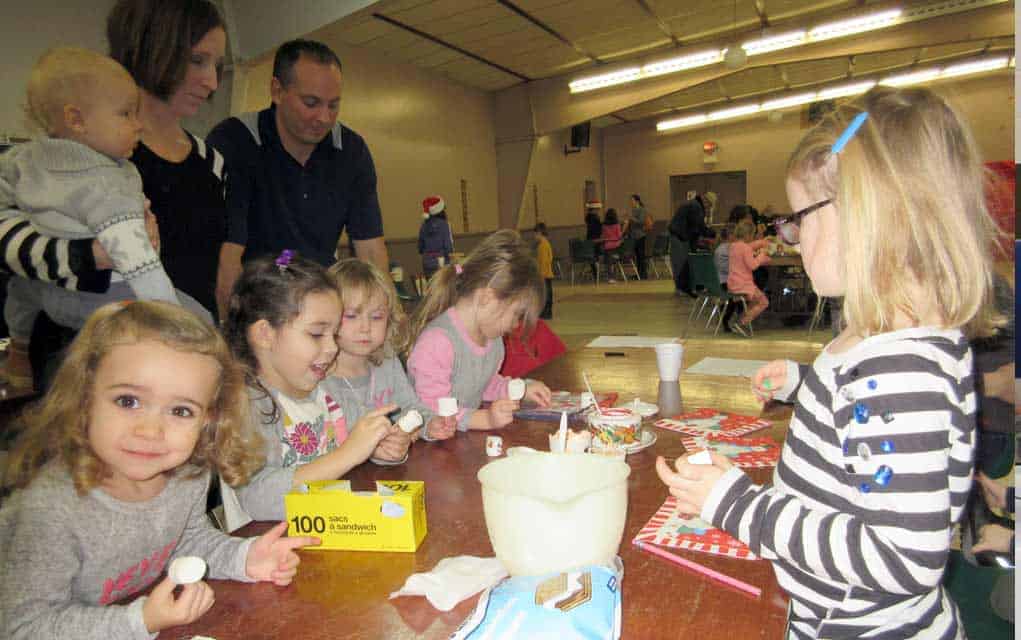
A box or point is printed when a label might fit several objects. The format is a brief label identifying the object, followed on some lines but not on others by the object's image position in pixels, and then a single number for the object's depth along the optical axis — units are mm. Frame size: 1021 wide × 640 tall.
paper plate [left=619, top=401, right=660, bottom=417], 1569
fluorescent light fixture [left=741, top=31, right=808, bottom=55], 8859
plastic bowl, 726
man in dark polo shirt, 1984
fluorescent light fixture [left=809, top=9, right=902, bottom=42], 8398
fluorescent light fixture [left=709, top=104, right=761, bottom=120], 14387
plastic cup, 1624
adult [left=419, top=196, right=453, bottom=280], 7598
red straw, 792
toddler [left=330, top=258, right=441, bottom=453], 1718
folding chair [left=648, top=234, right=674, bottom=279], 12500
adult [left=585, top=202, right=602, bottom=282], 12438
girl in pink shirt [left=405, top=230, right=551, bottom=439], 1997
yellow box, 905
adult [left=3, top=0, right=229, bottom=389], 1472
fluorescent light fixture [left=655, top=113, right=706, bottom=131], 15000
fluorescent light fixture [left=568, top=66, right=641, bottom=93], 10258
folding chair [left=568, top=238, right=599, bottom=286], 12219
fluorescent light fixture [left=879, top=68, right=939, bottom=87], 11484
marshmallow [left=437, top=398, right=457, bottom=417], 1420
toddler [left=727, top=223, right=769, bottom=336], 6371
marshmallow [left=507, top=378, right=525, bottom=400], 1617
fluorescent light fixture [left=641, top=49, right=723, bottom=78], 9578
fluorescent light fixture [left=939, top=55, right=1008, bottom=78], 11460
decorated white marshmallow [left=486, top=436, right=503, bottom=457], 1316
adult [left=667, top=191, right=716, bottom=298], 7910
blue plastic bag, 635
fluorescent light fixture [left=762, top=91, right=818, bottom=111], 13491
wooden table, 724
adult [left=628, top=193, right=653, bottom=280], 13195
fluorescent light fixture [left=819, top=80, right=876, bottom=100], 12443
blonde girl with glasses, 701
